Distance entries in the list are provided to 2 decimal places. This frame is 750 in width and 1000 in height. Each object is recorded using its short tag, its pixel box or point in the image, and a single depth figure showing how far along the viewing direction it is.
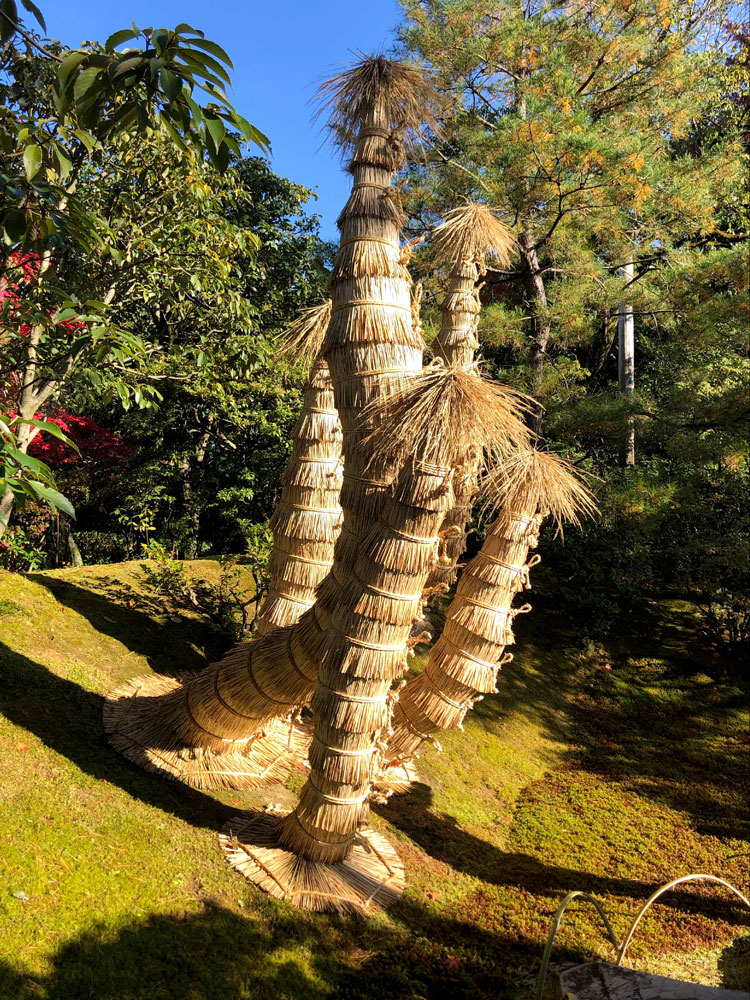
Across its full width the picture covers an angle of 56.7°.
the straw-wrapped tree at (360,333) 3.12
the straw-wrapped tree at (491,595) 3.84
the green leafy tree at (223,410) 7.33
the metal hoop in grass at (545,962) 2.04
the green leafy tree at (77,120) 1.74
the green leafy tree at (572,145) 6.79
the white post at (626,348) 9.47
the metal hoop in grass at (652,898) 2.31
